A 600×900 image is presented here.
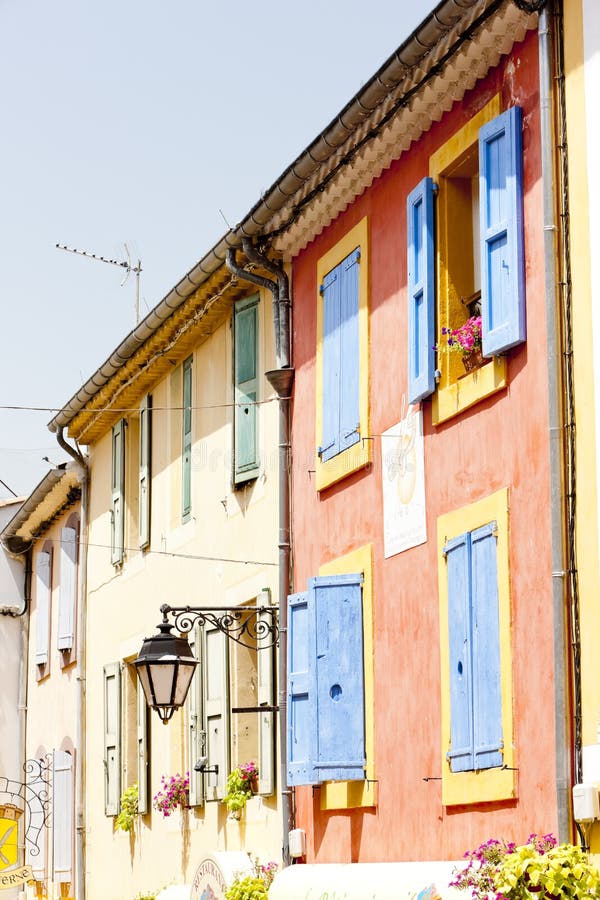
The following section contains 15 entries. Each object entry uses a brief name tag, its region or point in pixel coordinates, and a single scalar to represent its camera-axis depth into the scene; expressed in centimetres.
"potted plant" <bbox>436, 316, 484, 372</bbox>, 1016
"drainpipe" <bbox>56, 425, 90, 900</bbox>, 1855
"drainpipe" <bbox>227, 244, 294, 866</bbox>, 1280
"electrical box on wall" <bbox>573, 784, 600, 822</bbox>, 830
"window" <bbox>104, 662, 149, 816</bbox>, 1716
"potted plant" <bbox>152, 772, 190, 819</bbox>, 1509
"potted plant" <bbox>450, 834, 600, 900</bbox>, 820
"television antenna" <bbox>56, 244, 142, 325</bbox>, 2037
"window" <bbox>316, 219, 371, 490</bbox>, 1191
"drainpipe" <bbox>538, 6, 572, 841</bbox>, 860
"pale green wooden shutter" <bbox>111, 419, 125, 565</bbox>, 1775
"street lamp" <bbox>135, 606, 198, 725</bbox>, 1243
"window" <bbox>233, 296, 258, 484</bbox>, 1409
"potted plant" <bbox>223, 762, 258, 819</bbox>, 1355
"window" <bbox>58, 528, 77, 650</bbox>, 2011
